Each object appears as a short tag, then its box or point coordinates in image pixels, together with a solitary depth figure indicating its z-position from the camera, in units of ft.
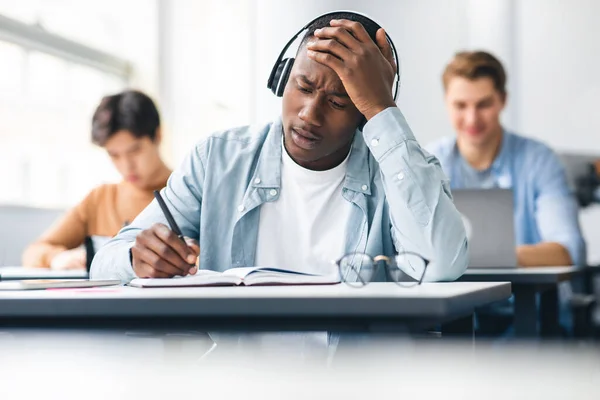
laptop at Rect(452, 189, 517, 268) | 7.84
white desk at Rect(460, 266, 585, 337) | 7.35
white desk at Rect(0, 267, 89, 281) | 8.72
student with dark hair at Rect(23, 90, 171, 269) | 11.20
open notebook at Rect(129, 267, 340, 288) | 4.31
